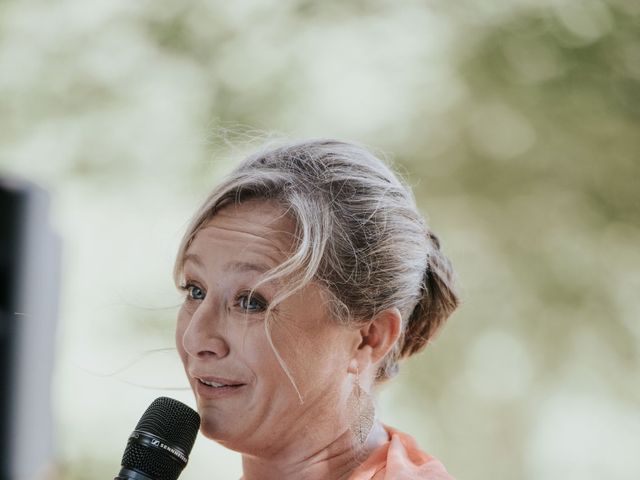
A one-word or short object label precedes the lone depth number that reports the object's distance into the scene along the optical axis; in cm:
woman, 279
